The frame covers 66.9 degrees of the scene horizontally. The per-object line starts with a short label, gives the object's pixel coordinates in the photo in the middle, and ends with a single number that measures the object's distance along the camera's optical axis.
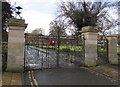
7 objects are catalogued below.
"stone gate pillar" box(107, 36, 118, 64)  6.41
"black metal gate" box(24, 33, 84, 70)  5.48
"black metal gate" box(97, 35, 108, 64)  6.52
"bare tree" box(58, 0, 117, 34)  14.84
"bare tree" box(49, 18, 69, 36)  15.41
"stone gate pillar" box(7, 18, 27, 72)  4.63
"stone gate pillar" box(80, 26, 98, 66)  5.73
